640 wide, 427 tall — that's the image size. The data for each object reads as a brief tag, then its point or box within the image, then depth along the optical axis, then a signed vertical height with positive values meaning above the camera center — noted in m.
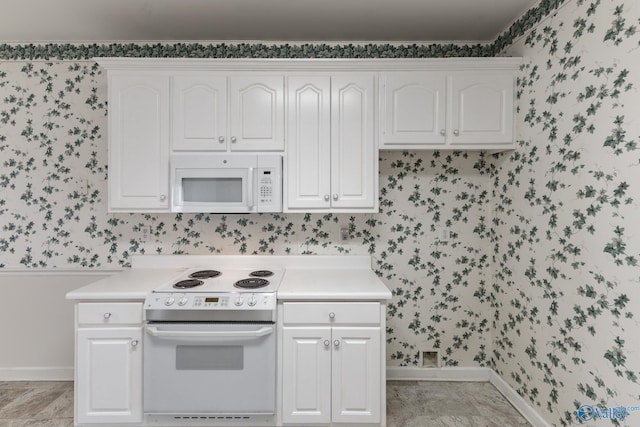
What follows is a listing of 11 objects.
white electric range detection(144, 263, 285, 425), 2.04 -0.82
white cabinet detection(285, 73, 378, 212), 2.43 +0.49
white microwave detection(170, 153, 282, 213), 2.41 +0.19
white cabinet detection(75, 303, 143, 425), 2.09 -0.85
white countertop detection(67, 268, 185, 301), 2.08 -0.46
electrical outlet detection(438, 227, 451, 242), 2.83 -0.17
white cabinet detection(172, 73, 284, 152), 2.42 +0.65
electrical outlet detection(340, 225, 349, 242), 2.81 -0.17
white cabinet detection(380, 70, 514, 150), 2.43 +0.71
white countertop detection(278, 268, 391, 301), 2.08 -0.46
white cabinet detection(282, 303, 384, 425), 2.09 -0.88
